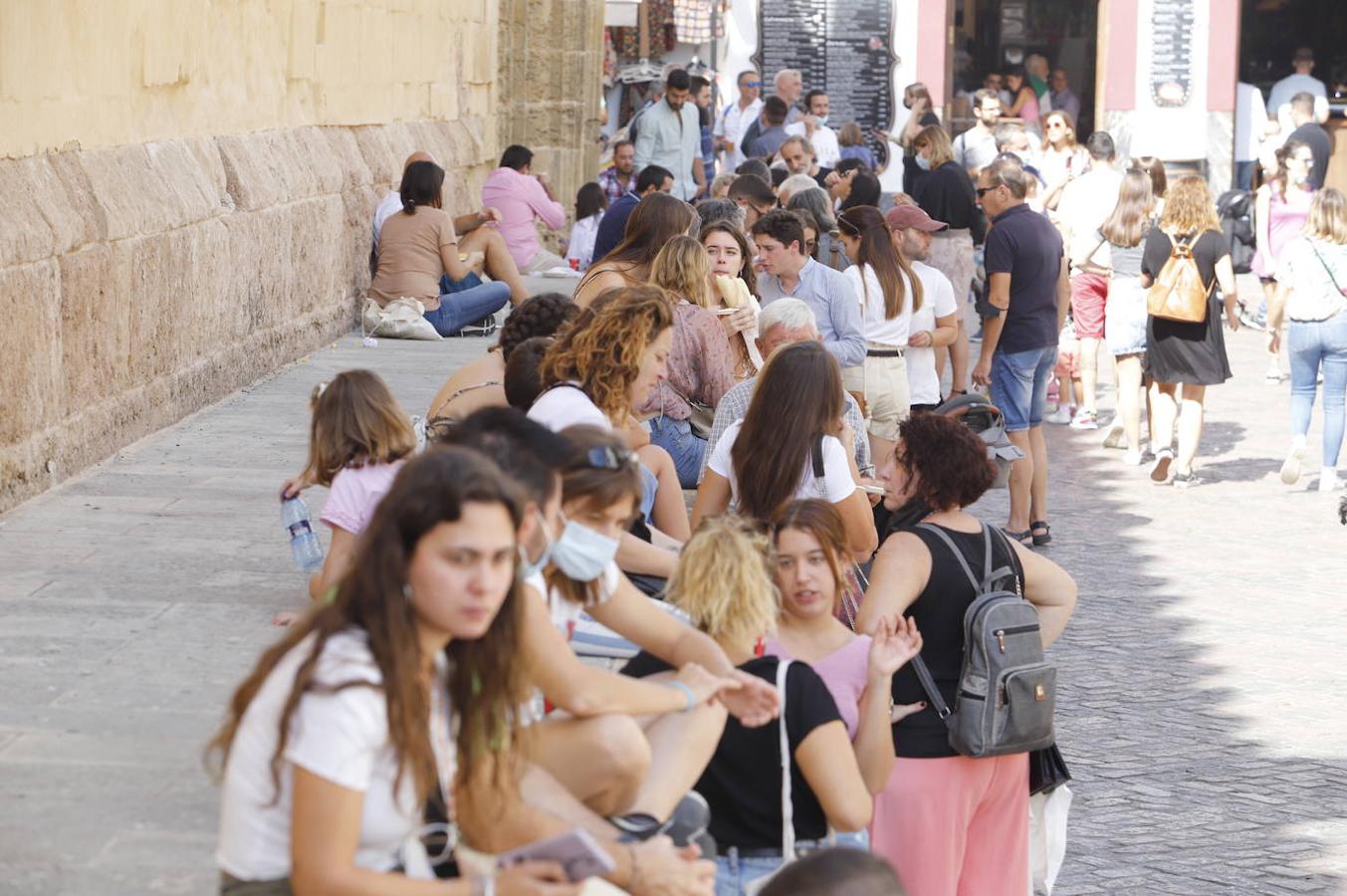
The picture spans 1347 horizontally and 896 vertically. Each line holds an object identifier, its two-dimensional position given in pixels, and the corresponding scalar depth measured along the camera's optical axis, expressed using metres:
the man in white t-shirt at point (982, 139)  33.72
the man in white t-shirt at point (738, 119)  39.00
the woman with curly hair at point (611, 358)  10.38
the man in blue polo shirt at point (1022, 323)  19.00
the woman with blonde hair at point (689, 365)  13.95
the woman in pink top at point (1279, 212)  27.84
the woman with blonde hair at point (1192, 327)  21.19
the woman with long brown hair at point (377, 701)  5.00
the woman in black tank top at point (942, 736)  9.12
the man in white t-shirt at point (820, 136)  34.37
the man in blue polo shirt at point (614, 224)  19.64
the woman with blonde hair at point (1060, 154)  33.16
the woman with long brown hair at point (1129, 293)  22.67
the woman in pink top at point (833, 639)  8.20
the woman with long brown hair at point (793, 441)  10.41
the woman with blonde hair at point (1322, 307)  20.94
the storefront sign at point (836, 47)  45.28
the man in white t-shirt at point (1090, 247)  23.97
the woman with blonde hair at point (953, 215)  25.11
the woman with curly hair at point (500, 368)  11.76
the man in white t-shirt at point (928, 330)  18.37
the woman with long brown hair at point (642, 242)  14.60
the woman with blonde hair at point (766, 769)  7.50
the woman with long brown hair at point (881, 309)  17.22
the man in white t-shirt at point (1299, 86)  43.47
